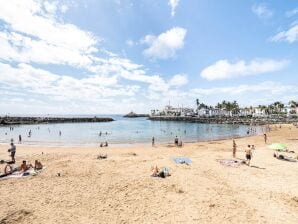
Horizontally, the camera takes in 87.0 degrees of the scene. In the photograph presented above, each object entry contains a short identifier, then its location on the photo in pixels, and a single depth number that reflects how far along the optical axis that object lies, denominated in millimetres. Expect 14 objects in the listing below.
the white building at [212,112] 101458
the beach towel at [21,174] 9223
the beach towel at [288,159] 12145
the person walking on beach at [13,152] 12931
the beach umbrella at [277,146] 12570
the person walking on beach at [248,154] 11310
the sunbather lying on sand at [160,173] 9080
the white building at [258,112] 91715
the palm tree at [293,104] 82919
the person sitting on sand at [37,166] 10481
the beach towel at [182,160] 11636
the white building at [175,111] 111059
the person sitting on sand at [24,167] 9907
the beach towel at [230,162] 11152
